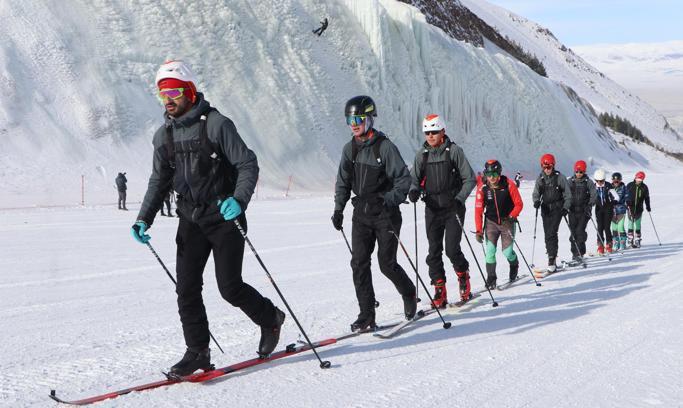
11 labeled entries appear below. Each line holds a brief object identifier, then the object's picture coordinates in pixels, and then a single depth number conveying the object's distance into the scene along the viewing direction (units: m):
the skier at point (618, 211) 15.05
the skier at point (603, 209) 14.70
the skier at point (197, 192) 4.73
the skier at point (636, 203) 15.39
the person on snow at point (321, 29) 43.66
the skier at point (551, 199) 11.59
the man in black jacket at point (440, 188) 7.66
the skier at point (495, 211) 9.46
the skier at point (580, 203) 13.02
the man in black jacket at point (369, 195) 6.24
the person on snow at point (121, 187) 23.67
